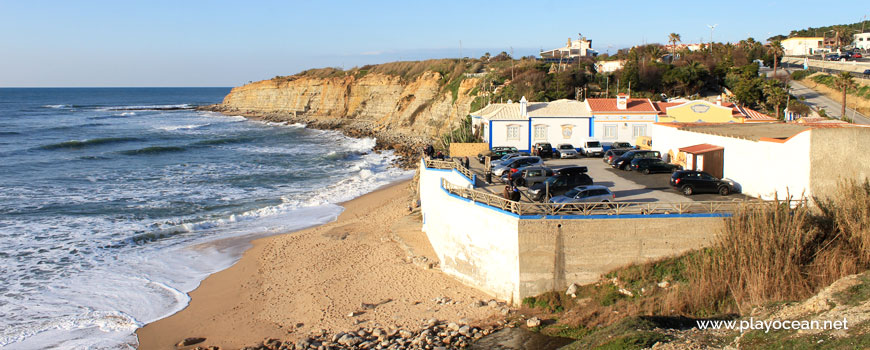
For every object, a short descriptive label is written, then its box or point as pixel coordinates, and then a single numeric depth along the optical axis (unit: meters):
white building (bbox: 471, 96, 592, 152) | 35.25
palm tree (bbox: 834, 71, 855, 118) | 42.98
